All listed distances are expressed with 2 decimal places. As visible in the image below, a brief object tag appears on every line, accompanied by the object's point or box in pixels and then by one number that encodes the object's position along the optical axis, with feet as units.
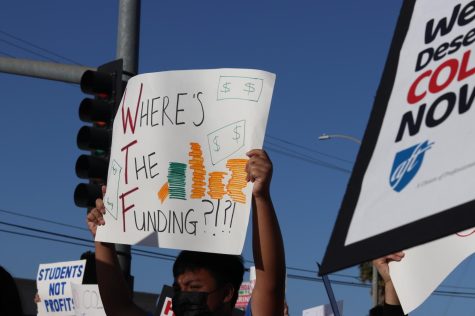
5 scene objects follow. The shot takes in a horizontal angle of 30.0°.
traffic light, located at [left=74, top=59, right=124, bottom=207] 22.40
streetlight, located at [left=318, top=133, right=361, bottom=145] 88.50
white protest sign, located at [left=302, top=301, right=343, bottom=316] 26.69
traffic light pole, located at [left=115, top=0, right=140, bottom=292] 23.61
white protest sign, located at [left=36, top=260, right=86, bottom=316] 30.66
